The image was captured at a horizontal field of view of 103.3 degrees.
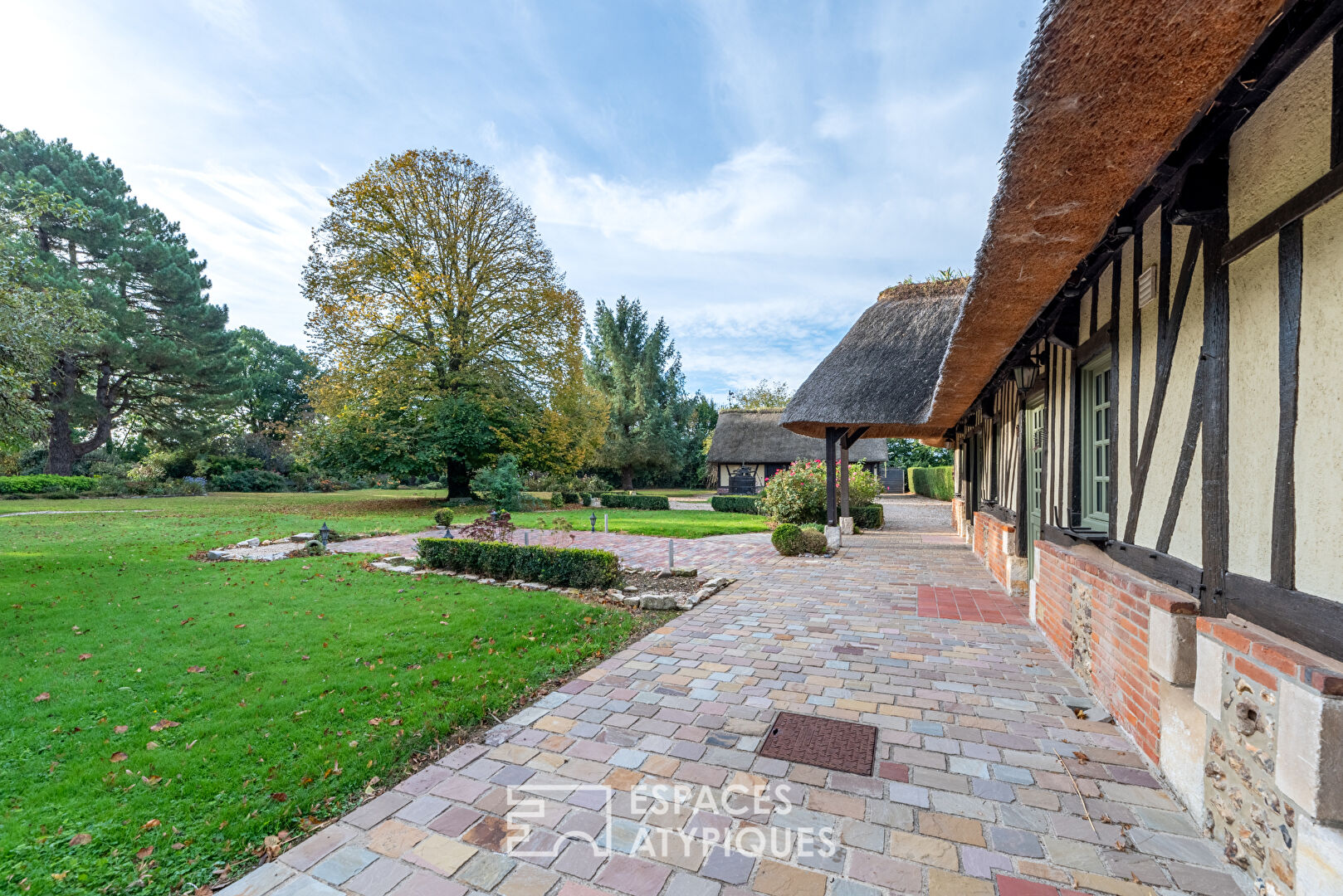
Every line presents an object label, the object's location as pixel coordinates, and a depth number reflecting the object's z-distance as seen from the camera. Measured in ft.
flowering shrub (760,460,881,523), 40.32
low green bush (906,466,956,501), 80.48
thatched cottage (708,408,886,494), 90.53
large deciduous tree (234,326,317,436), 111.45
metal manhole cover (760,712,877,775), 8.98
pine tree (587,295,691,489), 100.89
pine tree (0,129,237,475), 65.05
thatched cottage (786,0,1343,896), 5.08
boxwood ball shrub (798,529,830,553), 31.07
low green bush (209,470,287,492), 86.33
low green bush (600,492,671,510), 67.51
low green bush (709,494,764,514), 62.13
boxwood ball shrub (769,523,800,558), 30.71
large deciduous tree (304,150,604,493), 55.72
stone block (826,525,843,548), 33.86
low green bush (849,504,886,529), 45.34
